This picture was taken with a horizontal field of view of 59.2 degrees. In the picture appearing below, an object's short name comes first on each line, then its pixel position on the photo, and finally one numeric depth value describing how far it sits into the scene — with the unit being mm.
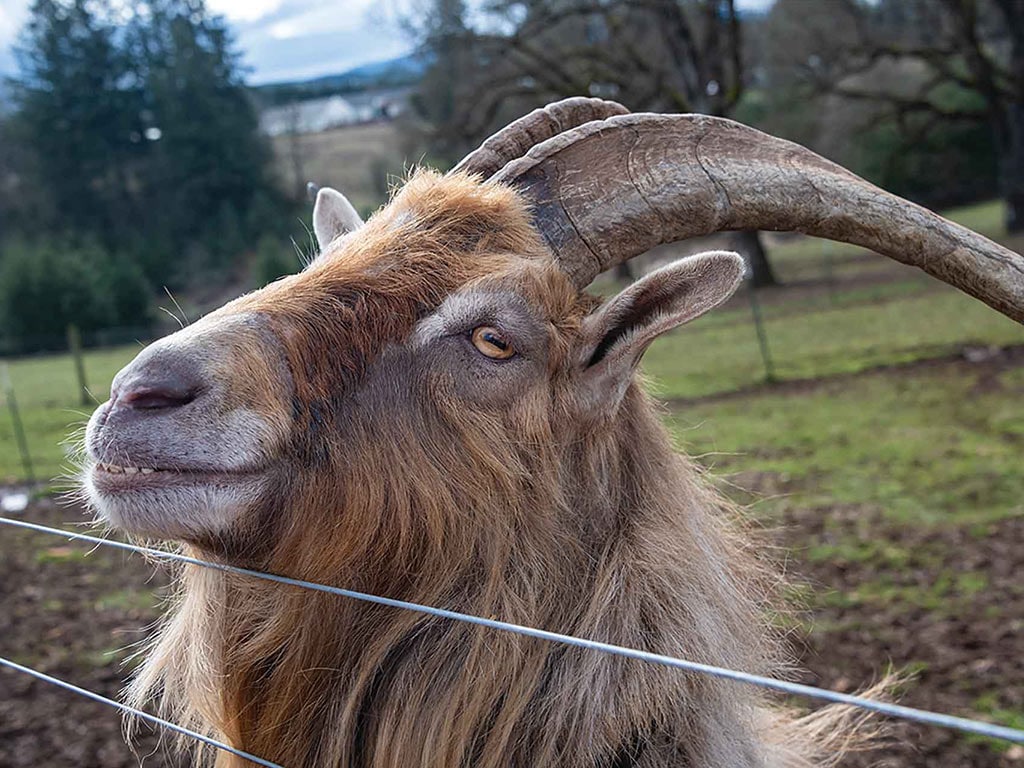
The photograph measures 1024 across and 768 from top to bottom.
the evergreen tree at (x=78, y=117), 45031
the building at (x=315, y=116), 45222
